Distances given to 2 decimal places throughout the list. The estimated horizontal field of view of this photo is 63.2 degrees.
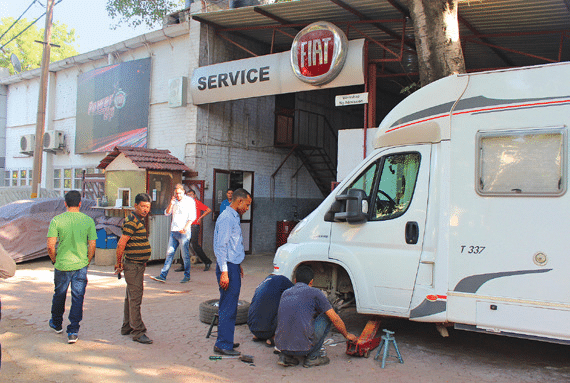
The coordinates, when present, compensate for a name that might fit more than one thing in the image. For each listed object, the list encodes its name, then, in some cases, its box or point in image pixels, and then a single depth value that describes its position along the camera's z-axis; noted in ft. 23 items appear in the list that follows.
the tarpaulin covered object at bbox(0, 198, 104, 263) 34.58
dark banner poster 43.75
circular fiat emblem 29.99
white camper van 14.58
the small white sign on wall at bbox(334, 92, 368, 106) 29.94
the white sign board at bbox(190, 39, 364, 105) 30.14
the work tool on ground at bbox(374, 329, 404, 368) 16.08
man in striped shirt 17.85
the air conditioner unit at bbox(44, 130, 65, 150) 52.85
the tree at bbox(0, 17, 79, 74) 102.17
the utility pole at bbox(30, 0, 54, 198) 42.14
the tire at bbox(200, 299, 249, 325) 20.48
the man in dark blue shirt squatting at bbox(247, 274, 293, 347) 17.72
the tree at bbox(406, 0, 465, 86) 25.52
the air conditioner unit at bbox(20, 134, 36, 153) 58.70
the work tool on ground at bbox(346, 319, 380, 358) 16.62
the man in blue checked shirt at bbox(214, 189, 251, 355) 16.21
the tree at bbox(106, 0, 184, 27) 82.84
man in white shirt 29.45
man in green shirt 17.58
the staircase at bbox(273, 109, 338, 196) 47.44
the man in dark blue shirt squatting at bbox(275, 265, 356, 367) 15.33
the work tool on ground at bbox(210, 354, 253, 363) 16.10
